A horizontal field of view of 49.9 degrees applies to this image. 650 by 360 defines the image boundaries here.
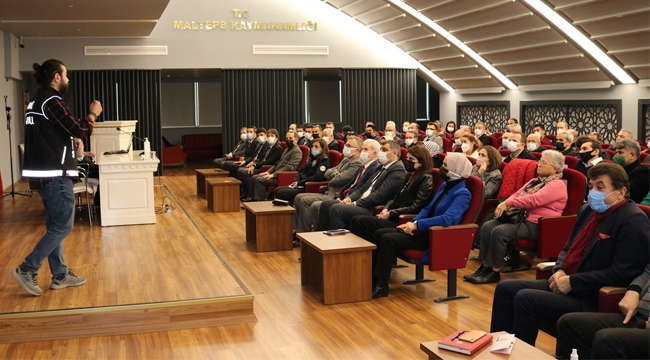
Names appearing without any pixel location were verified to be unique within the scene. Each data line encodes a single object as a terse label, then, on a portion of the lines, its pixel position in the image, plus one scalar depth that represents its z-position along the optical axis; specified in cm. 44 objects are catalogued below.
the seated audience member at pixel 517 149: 740
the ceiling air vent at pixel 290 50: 1688
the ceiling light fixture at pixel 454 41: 1534
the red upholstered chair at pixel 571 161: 695
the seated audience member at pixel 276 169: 1001
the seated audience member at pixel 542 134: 1084
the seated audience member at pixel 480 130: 1261
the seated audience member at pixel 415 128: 1258
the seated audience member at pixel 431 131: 1291
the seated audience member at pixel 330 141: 1067
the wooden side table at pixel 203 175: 1180
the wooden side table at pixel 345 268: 530
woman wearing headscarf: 535
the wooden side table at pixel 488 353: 288
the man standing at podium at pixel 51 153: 468
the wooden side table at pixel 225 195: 1015
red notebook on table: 292
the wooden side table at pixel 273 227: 733
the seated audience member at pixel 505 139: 869
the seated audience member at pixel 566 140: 816
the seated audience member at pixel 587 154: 691
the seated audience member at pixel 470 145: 810
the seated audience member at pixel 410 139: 1109
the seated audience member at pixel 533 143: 855
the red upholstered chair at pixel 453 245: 526
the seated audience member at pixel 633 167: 624
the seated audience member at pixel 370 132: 1335
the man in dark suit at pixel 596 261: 355
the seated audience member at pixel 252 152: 1200
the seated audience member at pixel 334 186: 745
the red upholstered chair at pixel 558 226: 564
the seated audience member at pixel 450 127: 1563
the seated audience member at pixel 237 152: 1335
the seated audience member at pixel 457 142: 1057
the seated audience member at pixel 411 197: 582
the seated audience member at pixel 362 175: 694
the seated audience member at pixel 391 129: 1299
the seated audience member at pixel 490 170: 673
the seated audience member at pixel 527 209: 564
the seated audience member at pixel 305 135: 1230
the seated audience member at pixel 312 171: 847
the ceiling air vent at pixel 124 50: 1556
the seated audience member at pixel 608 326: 307
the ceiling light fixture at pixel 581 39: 1241
